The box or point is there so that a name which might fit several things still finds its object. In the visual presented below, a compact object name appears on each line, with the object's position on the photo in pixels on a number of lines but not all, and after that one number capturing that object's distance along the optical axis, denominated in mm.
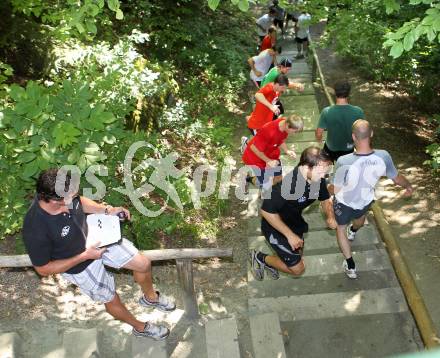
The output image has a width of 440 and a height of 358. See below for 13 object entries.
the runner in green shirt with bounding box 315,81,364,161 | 6426
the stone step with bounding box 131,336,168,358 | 4718
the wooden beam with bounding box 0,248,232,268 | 4680
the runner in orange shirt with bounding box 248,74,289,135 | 7391
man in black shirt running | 4883
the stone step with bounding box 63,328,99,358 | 4527
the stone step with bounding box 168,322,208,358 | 4828
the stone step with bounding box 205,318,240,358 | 4812
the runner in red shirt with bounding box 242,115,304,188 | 6297
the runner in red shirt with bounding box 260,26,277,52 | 10695
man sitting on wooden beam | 3900
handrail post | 4945
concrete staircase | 5336
